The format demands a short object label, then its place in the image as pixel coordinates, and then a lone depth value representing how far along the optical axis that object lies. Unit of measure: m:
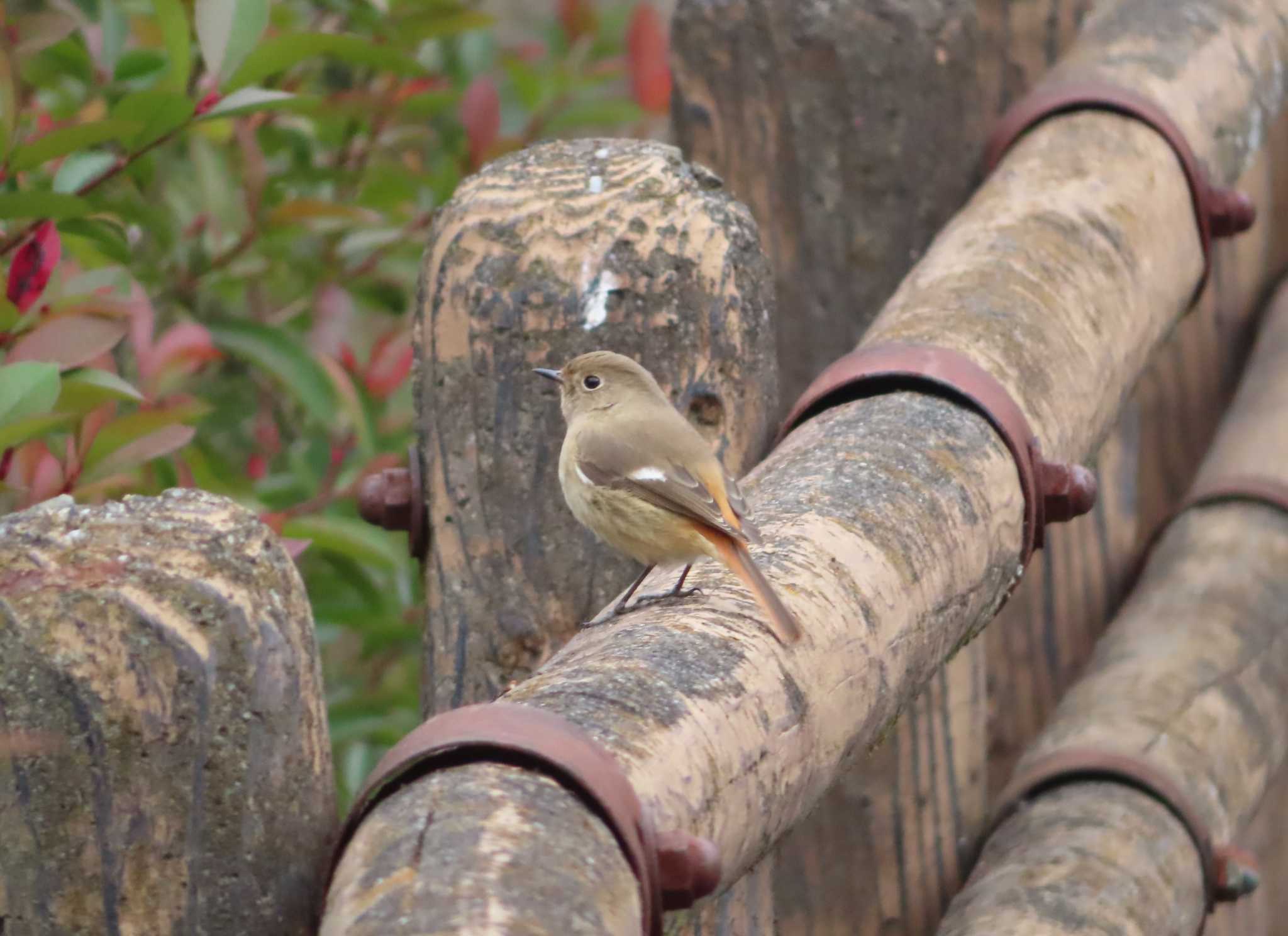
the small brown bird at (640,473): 4.71
